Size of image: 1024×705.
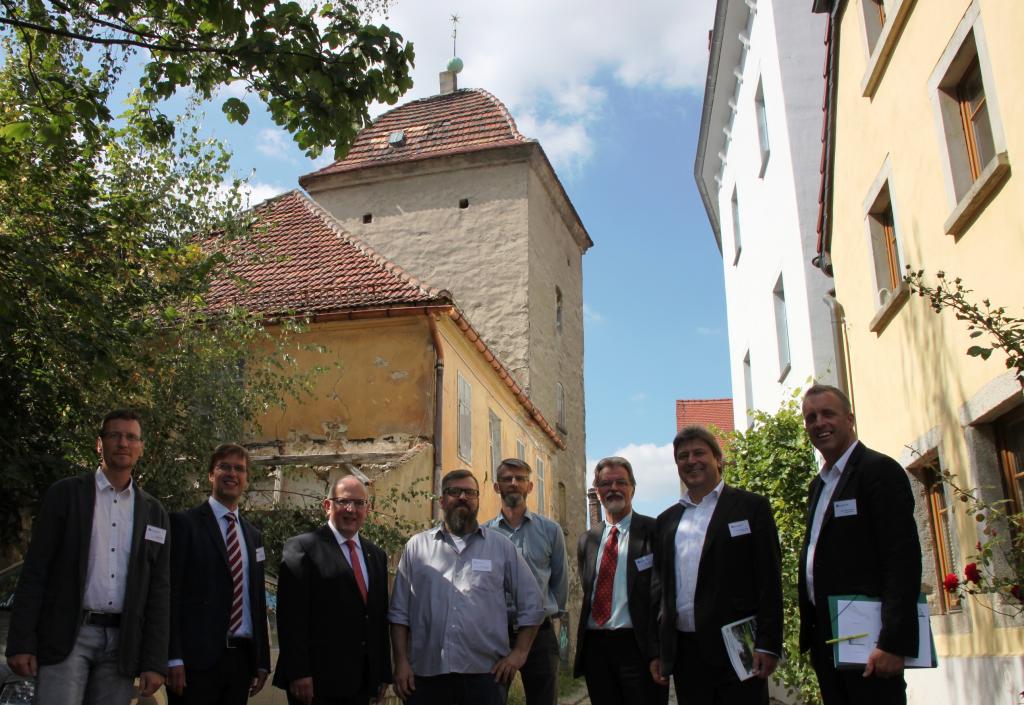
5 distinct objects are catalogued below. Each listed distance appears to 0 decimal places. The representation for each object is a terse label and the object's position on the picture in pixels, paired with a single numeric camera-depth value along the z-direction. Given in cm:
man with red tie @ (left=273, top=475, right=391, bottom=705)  503
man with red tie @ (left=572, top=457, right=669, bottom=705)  501
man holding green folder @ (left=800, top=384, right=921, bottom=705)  381
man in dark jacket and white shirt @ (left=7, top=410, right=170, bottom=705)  420
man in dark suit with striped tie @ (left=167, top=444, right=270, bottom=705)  472
